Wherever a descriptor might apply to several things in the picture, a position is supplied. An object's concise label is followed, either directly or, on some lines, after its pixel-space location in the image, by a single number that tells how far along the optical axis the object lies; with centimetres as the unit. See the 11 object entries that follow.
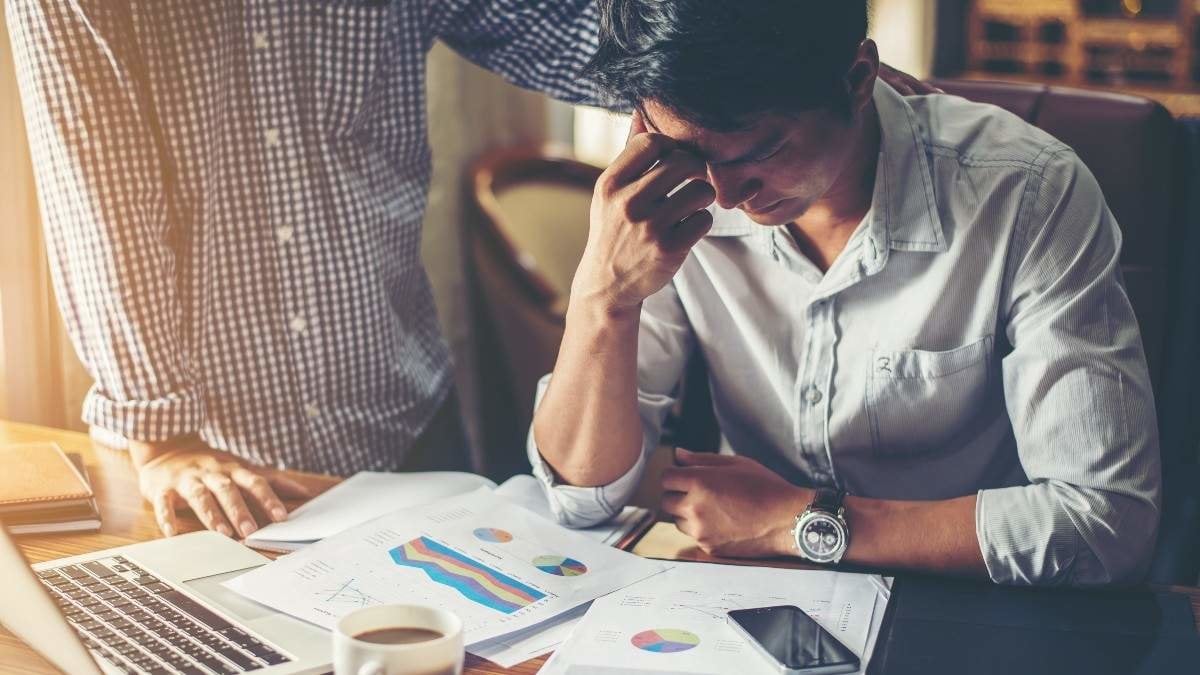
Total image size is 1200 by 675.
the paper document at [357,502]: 117
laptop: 85
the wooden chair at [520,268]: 274
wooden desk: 92
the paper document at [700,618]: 90
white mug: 77
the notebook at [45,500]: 120
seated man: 107
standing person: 136
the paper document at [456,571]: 100
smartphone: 88
